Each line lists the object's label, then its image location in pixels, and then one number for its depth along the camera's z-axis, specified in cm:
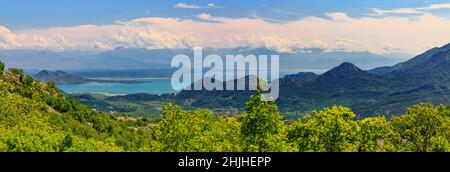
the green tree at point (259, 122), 4994
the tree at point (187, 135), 4888
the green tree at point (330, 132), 5259
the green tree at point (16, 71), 15160
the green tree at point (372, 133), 5506
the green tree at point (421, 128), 6900
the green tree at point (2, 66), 14150
